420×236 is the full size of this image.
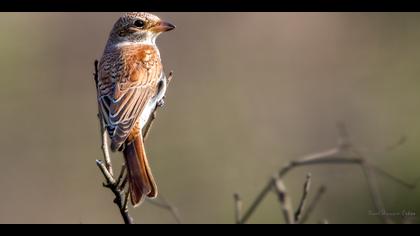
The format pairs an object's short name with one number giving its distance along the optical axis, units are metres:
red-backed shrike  8.15
